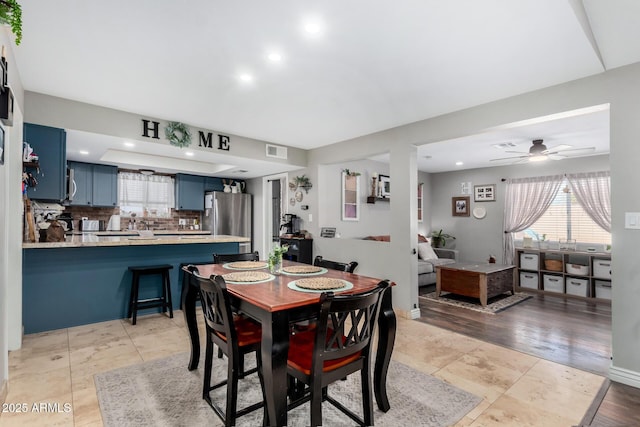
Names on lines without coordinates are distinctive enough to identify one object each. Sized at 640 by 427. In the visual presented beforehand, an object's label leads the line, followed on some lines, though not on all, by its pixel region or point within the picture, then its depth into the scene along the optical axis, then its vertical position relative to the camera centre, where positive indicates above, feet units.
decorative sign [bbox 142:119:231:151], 12.08 +3.38
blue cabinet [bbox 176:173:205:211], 20.62 +1.61
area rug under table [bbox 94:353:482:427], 6.15 -4.07
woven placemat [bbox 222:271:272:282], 6.73 -1.39
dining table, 5.01 -1.82
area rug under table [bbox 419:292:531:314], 14.18 -4.24
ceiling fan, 14.42 +3.14
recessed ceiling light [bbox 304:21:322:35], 6.31 +3.94
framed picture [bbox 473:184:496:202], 21.23 +1.64
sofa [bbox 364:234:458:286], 18.26 -2.80
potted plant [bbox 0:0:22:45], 4.13 +2.71
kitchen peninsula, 10.39 -2.26
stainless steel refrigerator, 20.66 +0.11
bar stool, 11.58 -3.00
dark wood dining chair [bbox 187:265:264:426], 5.75 -2.48
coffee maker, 18.08 -0.48
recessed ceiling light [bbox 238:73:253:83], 8.59 +3.91
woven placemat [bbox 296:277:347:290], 6.17 -1.42
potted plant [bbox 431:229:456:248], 23.75 -1.70
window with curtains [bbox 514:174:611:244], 16.91 +0.02
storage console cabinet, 15.83 -3.08
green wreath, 12.50 +3.36
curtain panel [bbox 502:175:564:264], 18.60 +0.89
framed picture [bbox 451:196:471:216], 22.74 +0.77
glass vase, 7.93 -1.25
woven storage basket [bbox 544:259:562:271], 17.22 -2.72
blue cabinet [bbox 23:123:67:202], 10.01 +1.88
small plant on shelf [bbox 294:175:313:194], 17.46 +1.92
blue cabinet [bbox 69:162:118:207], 16.79 +1.75
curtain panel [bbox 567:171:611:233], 16.56 +1.27
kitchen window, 19.21 +1.35
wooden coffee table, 14.68 -3.20
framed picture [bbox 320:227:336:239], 16.42 -0.86
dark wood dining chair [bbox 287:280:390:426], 4.98 -2.50
